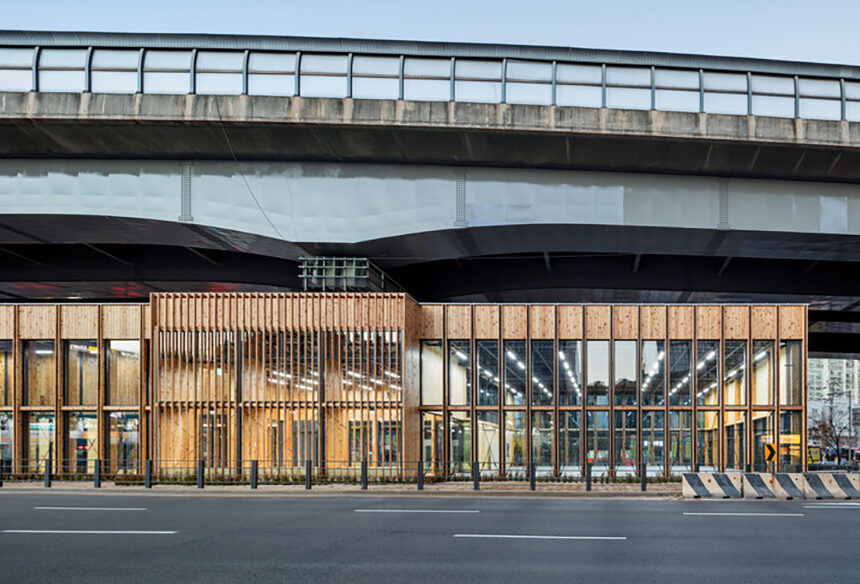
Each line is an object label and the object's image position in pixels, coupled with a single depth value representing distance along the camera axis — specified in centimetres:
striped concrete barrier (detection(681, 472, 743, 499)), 2048
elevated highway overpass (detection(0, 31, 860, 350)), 2425
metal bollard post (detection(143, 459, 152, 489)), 2315
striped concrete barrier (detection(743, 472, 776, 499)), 2047
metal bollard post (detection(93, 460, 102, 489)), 2332
